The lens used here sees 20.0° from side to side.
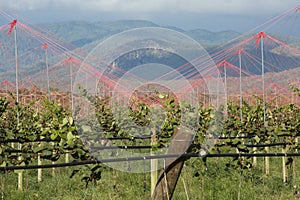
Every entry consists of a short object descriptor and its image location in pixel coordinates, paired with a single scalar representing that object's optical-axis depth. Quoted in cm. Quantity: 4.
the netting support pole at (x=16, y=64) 1246
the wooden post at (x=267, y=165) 1440
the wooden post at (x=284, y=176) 1274
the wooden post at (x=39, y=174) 1381
